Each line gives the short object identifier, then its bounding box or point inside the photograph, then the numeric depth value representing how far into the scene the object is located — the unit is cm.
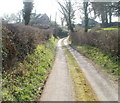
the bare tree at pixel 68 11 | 3611
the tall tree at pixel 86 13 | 3150
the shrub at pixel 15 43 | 844
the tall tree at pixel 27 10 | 2779
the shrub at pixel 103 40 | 1380
